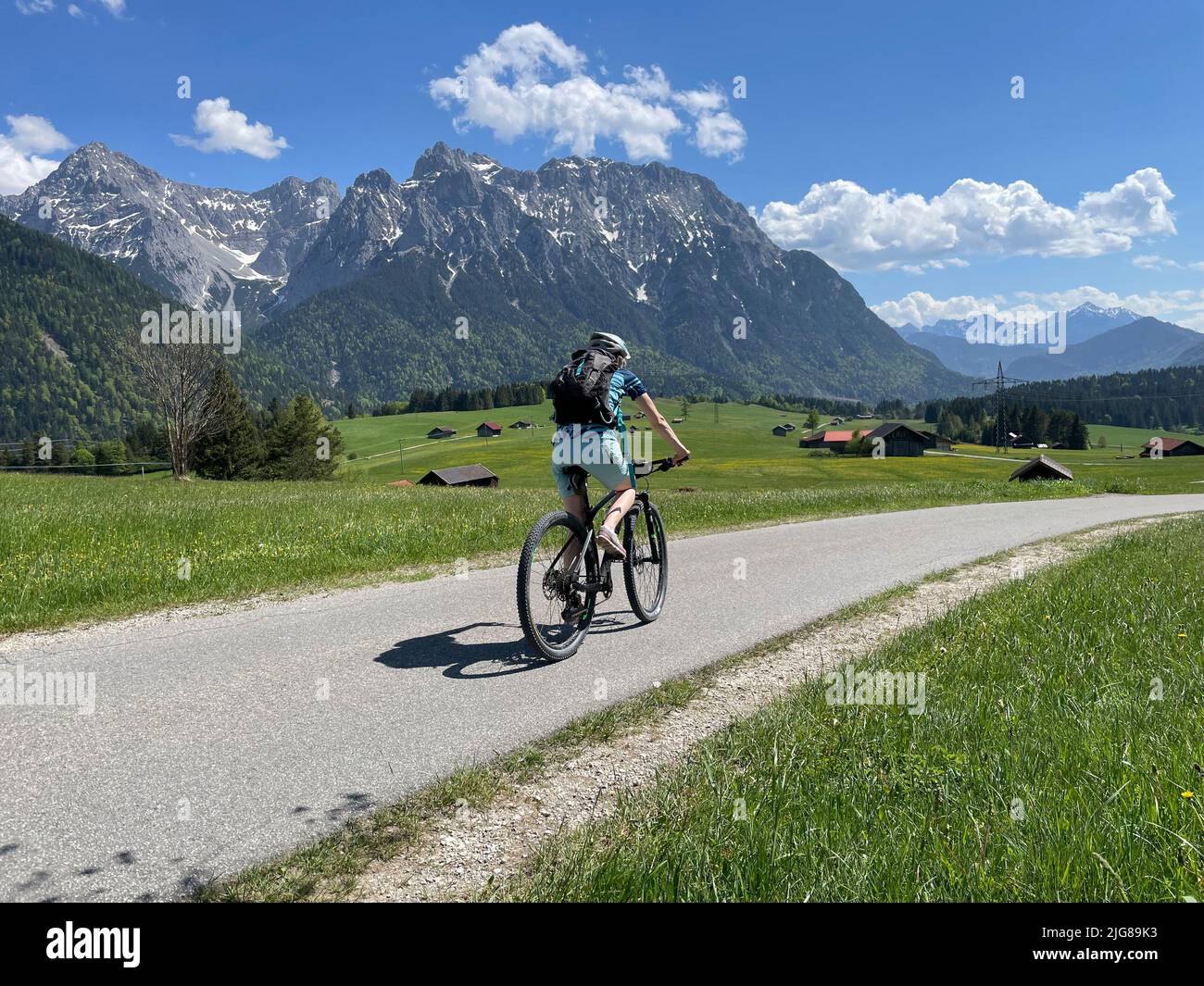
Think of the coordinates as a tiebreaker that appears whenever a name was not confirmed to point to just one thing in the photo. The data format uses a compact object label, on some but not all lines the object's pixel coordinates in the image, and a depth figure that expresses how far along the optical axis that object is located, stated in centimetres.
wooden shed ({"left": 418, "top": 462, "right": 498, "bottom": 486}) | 9400
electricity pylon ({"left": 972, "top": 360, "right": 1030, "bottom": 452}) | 14544
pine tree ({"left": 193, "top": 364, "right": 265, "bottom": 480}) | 6969
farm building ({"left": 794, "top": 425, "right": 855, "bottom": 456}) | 15688
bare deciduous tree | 4388
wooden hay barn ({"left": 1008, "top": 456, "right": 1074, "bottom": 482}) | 5741
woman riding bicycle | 671
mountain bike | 643
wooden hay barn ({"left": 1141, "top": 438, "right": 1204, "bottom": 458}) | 14950
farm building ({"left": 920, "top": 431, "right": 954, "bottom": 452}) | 14750
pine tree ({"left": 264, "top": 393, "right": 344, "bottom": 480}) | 7803
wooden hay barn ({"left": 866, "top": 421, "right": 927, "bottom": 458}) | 14320
